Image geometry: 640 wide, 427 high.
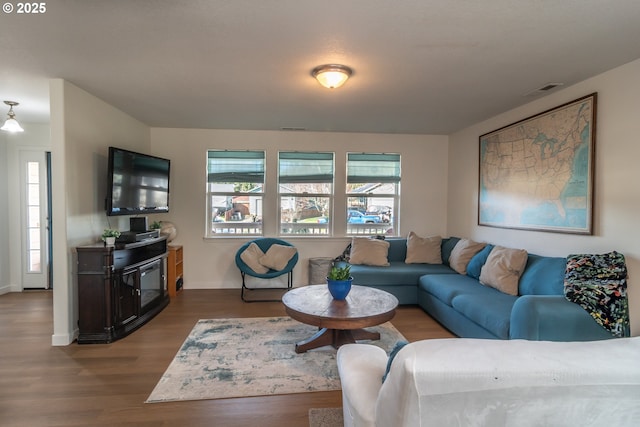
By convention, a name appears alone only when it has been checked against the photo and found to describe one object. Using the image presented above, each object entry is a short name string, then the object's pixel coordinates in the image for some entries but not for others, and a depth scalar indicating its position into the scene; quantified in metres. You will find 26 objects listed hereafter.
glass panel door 4.89
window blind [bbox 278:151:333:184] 5.13
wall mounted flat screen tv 3.38
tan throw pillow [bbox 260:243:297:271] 4.58
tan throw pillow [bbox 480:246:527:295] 3.16
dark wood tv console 3.09
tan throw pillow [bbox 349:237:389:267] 4.46
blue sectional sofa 2.26
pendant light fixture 3.58
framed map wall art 2.87
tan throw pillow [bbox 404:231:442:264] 4.62
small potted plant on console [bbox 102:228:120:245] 3.16
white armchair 0.90
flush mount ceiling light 2.62
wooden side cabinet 4.59
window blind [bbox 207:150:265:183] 5.06
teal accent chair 4.43
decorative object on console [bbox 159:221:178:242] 4.70
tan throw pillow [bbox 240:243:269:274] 4.50
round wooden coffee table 2.55
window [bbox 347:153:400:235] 5.24
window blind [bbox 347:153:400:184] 5.23
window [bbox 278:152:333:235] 5.14
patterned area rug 2.35
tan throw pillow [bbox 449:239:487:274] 4.04
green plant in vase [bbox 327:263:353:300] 2.91
